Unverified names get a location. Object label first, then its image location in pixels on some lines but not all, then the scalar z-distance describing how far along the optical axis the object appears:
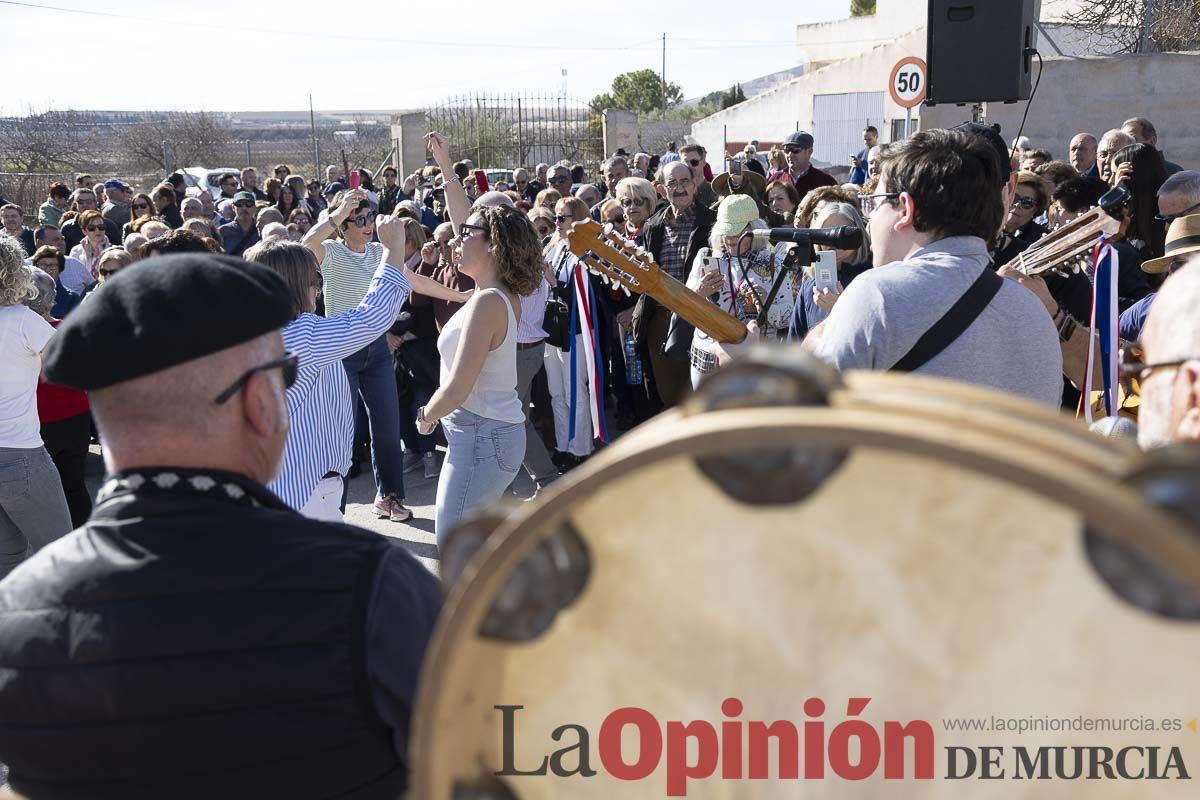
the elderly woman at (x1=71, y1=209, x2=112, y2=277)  9.12
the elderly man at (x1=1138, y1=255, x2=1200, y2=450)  1.16
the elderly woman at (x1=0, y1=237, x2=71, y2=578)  4.04
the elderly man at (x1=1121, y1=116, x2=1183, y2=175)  8.03
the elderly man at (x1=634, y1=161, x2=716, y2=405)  6.64
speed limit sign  8.48
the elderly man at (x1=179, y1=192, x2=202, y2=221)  10.16
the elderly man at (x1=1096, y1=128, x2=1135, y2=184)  6.93
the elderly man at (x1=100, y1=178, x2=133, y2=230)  11.86
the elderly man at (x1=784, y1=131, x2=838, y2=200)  9.94
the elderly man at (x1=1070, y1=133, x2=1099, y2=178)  8.67
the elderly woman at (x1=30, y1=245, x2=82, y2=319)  7.15
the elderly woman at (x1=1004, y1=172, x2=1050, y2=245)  5.53
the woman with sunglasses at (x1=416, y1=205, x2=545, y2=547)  3.95
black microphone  3.37
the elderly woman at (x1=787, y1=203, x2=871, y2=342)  4.31
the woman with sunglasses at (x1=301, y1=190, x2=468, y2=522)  5.85
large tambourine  0.65
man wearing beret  1.33
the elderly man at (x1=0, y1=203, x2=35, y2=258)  10.88
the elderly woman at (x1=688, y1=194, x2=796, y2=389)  5.34
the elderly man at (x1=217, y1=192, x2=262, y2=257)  10.08
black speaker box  6.38
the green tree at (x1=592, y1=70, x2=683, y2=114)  63.03
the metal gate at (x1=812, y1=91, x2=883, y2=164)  23.20
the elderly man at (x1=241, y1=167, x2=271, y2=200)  14.71
